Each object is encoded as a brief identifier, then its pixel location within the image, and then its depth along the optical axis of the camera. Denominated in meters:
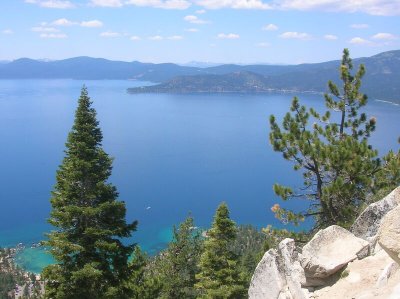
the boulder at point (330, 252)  10.12
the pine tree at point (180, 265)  27.27
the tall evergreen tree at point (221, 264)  19.98
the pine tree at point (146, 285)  24.52
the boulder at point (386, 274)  8.62
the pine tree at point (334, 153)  14.31
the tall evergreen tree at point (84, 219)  13.25
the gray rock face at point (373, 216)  11.34
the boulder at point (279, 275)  11.02
